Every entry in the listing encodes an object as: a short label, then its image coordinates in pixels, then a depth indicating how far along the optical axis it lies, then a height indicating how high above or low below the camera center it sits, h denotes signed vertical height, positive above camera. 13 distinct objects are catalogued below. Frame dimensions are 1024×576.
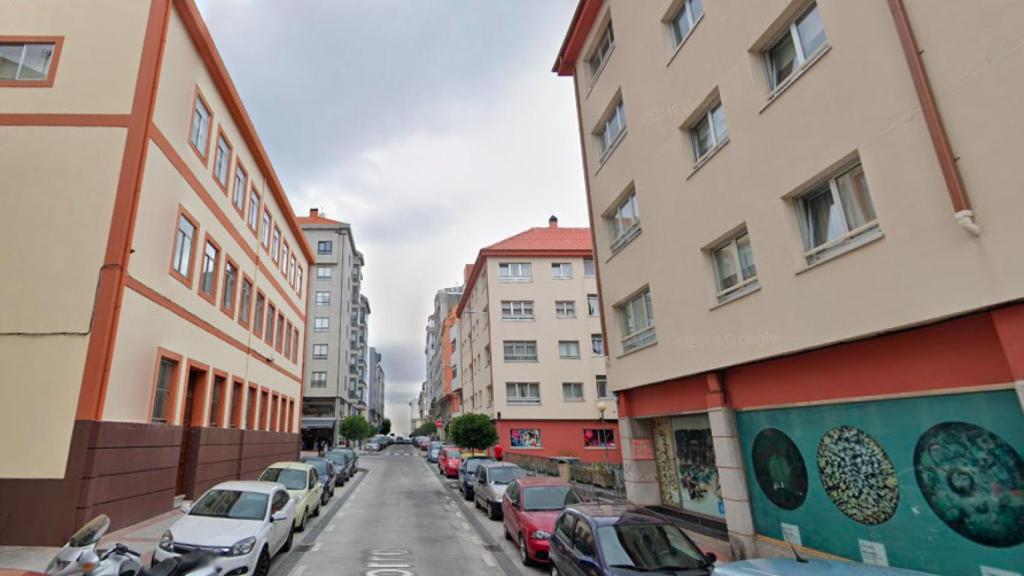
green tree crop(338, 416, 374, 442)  54.59 +0.68
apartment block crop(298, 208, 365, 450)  57.12 +12.03
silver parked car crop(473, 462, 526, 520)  16.19 -1.83
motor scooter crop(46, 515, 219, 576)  5.70 -1.24
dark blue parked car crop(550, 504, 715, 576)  6.89 -1.76
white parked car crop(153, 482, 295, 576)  8.28 -1.45
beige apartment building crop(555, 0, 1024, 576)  5.91 +1.98
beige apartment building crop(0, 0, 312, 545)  10.80 +4.52
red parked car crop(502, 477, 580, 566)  10.29 -1.85
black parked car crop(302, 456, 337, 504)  19.70 -1.42
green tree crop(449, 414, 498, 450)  33.75 -0.31
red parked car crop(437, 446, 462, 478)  31.09 -1.91
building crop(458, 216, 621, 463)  36.50 +5.50
